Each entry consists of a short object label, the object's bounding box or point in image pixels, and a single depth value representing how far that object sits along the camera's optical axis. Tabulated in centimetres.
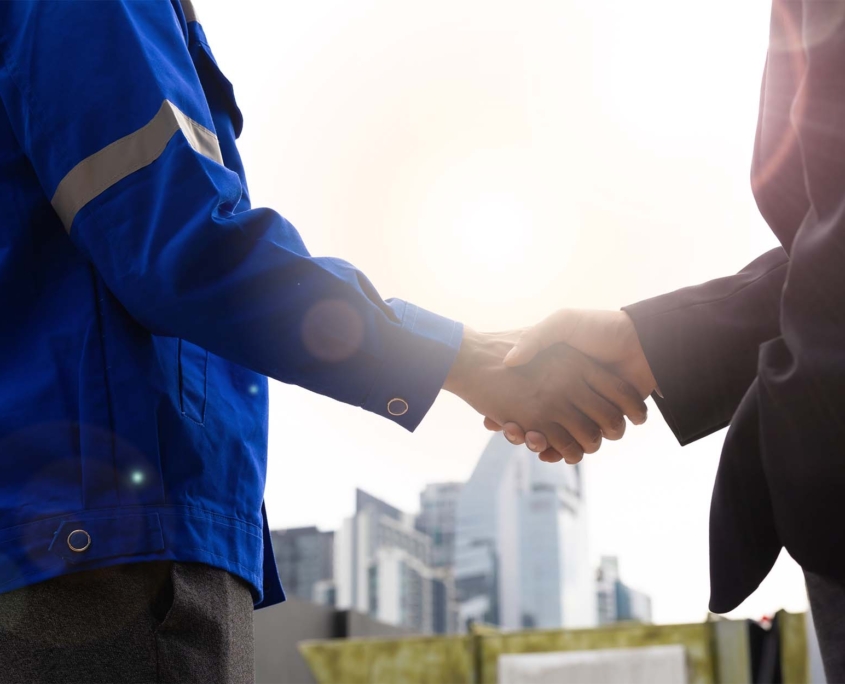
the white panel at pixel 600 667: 523
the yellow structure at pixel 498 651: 509
